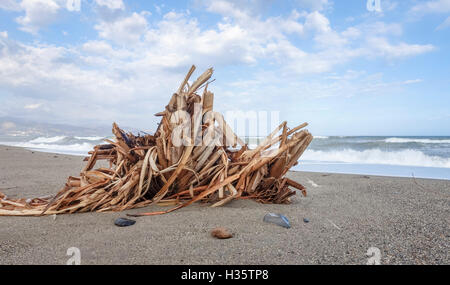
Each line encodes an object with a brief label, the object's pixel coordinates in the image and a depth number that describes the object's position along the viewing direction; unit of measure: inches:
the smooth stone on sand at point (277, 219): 61.9
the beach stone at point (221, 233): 54.1
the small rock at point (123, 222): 60.3
